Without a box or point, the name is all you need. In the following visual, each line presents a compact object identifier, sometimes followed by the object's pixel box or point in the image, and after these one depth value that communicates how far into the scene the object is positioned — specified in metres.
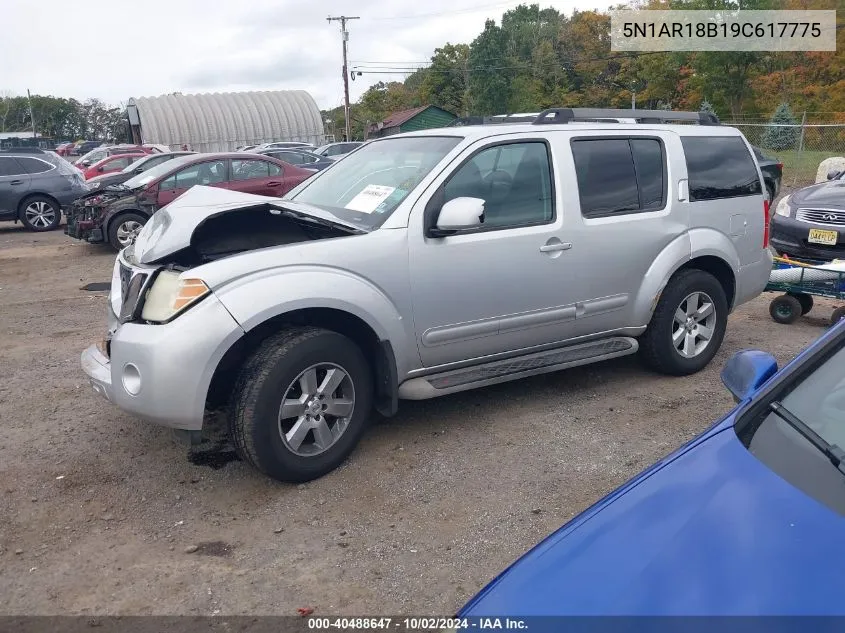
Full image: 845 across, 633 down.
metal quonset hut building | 41.16
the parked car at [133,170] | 15.84
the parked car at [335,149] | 23.17
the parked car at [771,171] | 15.24
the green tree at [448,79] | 64.19
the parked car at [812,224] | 8.80
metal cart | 6.75
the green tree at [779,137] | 24.78
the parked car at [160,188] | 11.74
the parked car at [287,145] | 25.30
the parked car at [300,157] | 18.53
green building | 45.01
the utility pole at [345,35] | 48.28
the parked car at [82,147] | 46.58
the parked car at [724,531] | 1.58
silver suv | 3.70
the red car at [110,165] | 22.98
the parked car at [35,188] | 14.88
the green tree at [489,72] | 57.75
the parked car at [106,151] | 27.81
